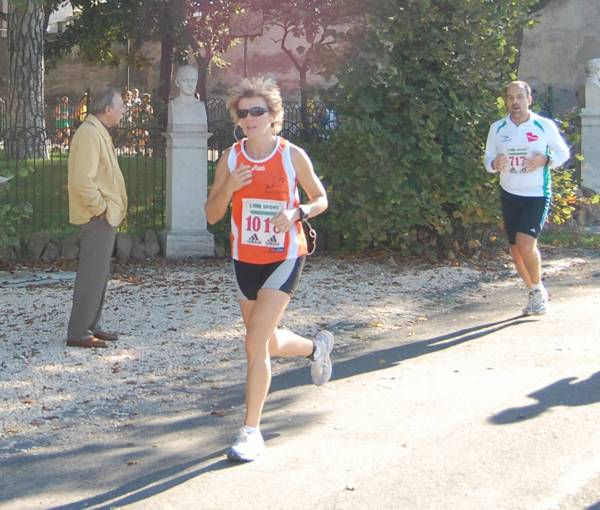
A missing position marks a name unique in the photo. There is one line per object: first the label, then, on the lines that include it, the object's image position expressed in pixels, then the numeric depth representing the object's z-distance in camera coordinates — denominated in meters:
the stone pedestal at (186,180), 12.71
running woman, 5.59
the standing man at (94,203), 7.70
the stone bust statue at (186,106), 12.67
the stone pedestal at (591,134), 17.45
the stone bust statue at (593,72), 17.51
